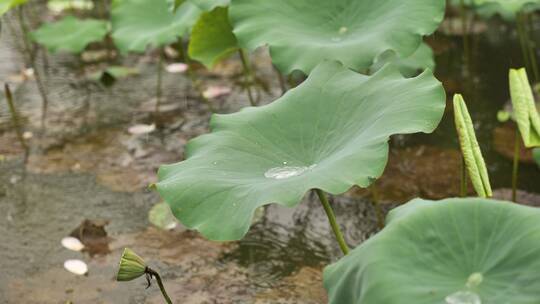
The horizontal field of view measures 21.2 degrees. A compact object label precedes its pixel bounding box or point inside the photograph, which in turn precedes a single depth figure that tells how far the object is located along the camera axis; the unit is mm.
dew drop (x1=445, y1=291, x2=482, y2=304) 1903
